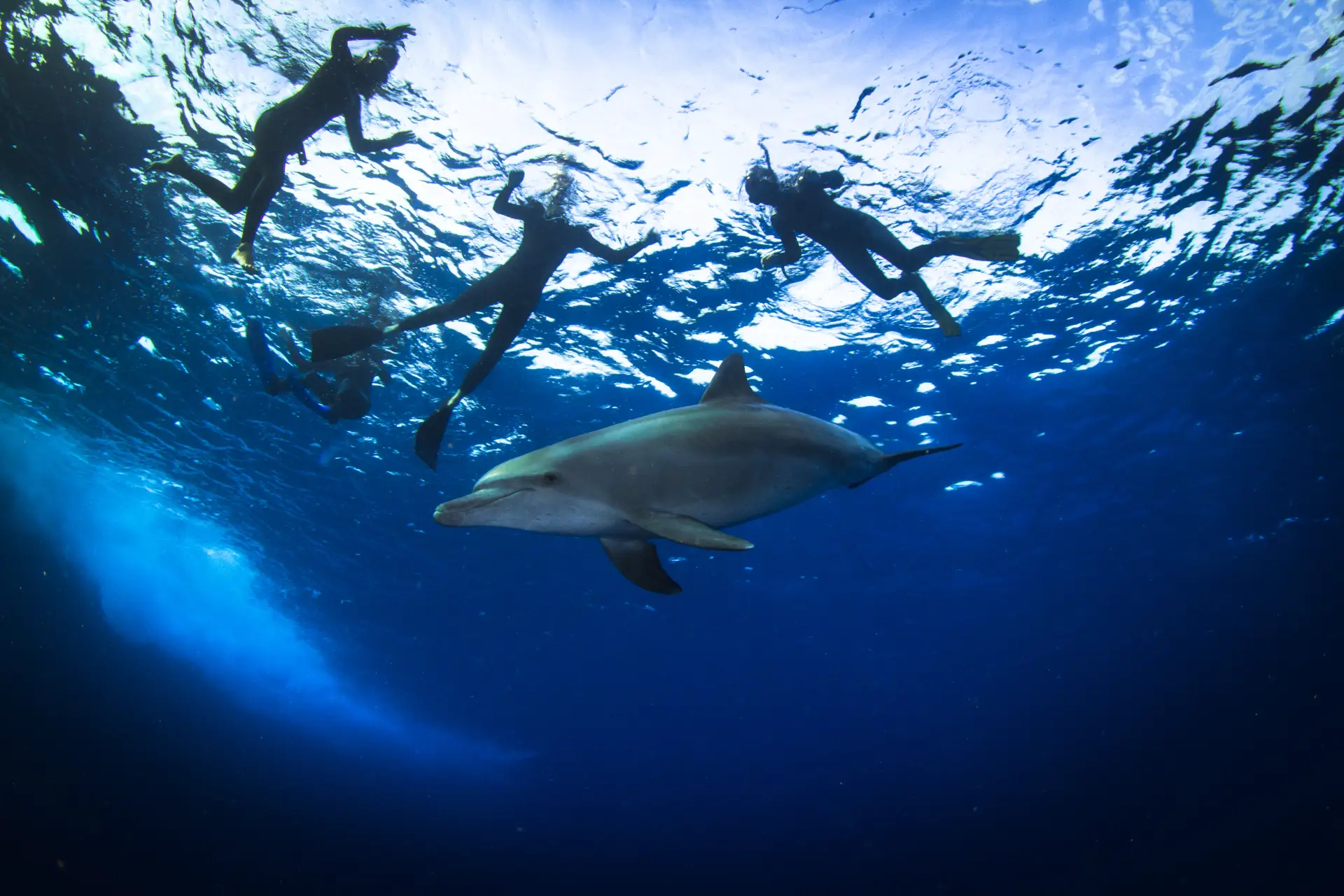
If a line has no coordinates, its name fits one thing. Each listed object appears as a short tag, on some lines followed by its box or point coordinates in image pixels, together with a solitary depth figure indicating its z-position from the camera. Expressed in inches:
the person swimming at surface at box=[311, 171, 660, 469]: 227.3
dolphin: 73.0
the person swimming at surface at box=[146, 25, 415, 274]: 237.8
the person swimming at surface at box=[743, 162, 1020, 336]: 271.3
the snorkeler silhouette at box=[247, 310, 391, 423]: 307.3
